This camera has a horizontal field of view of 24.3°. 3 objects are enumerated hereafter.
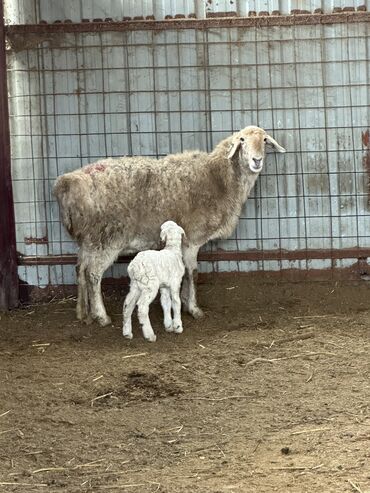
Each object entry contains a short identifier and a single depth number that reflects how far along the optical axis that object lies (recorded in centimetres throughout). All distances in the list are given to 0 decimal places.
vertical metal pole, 935
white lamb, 746
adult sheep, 848
